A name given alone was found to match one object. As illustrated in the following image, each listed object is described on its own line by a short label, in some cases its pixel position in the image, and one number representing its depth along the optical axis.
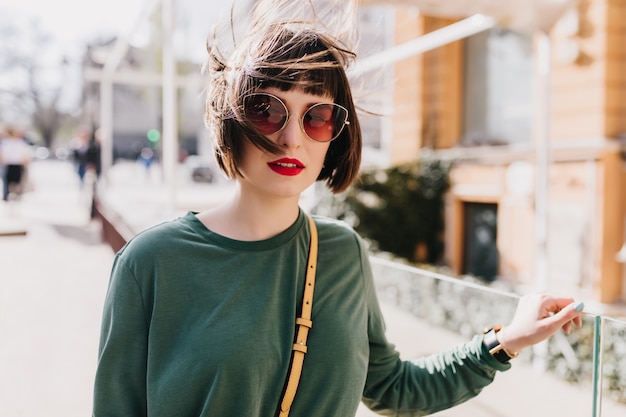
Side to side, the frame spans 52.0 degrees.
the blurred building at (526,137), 7.40
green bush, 9.52
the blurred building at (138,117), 41.69
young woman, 1.23
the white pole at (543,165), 5.45
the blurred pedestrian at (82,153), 13.43
